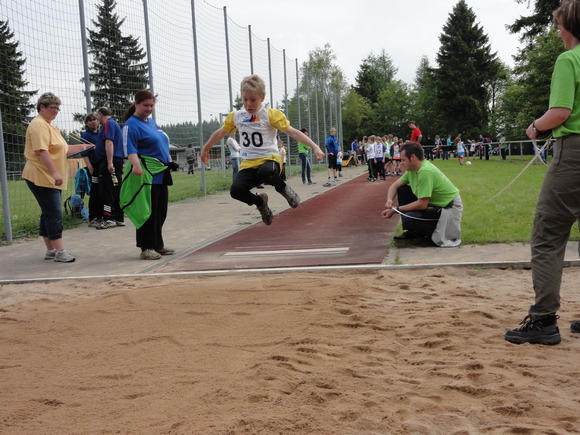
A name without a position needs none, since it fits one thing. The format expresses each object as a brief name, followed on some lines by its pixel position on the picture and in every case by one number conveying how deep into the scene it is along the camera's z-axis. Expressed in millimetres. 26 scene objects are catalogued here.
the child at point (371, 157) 21688
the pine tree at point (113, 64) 11508
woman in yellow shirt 6867
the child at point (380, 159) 21828
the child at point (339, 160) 23156
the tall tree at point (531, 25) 34250
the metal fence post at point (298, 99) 29703
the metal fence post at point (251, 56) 21531
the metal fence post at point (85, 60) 10977
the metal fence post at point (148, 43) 13664
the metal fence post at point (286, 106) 26389
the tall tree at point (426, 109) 80312
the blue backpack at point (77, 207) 11541
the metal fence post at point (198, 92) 16109
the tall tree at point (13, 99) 9414
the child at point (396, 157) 26805
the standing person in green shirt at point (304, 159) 21031
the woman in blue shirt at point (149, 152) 7004
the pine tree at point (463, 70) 69500
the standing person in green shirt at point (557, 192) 3436
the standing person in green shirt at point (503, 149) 37406
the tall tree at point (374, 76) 93000
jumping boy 6461
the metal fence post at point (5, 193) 8992
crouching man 6883
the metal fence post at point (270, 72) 24030
